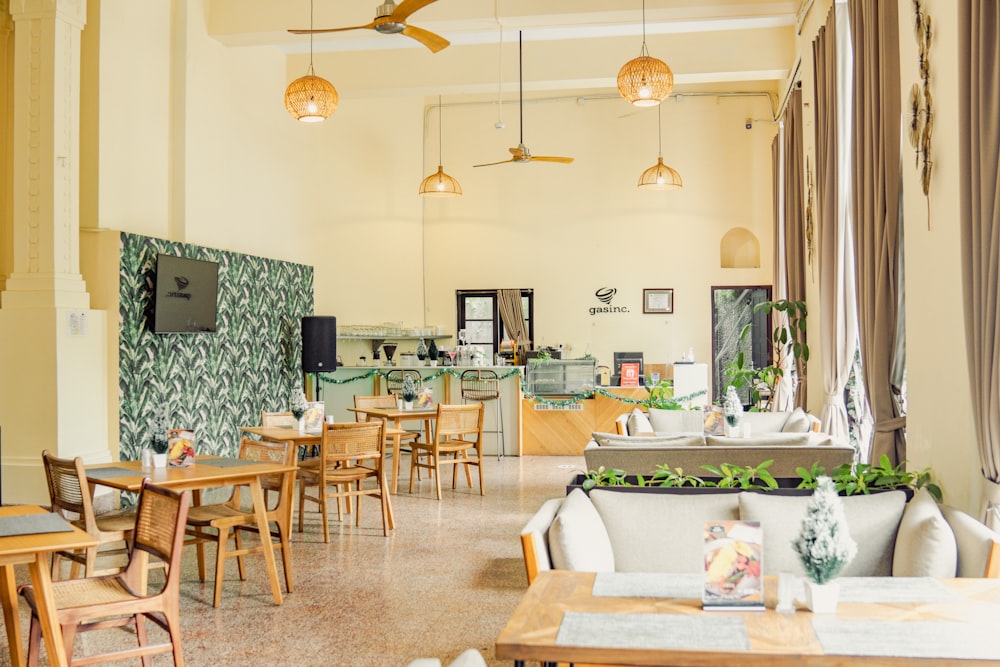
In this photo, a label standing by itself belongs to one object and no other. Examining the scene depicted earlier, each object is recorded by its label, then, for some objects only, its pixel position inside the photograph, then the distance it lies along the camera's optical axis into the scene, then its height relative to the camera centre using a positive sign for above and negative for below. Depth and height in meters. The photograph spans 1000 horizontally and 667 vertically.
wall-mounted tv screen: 8.68 +0.50
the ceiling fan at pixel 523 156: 10.52 +2.20
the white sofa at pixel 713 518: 3.45 -0.79
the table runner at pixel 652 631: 2.37 -0.79
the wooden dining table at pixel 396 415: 8.80 -0.71
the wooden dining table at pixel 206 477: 4.93 -0.73
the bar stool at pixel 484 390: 11.77 -0.62
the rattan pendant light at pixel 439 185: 12.28 +2.16
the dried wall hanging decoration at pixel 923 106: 4.66 +1.22
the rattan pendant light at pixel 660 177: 12.67 +2.31
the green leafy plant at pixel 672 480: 4.39 -0.69
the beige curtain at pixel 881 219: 5.36 +0.73
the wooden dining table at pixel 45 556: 3.27 -0.76
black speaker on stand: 11.64 +0.03
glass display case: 11.95 -0.48
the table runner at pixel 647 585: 2.82 -0.79
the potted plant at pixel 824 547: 2.62 -0.61
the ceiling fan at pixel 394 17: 6.21 +2.31
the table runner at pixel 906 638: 2.27 -0.78
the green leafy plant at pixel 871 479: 4.21 -0.67
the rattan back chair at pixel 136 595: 3.53 -1.01
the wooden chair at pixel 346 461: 6.98 -0.94
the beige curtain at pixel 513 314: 15.56 +0.49
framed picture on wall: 15.20 +0.68
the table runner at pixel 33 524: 3.50 -0.71
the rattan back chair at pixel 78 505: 4.69 -0.85
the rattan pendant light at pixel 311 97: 8.48 +2.33
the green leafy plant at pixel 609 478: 4.46 -0.68
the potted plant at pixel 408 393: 9.31 -0.51
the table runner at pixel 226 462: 5.44 -0.72
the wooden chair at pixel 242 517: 5.20 -1.02
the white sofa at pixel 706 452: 5.28 -0.67
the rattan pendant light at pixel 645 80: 7.64 +2.22
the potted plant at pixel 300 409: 7.49 -0.54
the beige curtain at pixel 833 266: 7.29 +0.61
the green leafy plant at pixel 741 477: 4.36 -0.68
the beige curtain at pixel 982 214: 3.58 +0.51
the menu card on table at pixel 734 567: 2.67 -0.67
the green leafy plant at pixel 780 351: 9.30 -0.12
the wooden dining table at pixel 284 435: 7.05 -0.72
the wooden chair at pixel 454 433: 8.91 -0.91
